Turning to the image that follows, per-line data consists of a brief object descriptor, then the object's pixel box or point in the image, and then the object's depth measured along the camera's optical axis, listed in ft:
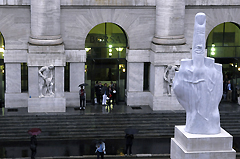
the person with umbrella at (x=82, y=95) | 147.95
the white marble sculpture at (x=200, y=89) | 98.94
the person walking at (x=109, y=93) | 154.81
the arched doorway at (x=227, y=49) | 159.84
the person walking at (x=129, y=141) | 124.36
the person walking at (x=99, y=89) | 156.46
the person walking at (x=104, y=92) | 153.89
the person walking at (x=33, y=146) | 121.08
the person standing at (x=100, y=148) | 116.88
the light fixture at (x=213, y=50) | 161.38
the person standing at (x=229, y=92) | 161.07
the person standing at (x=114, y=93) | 156.04
